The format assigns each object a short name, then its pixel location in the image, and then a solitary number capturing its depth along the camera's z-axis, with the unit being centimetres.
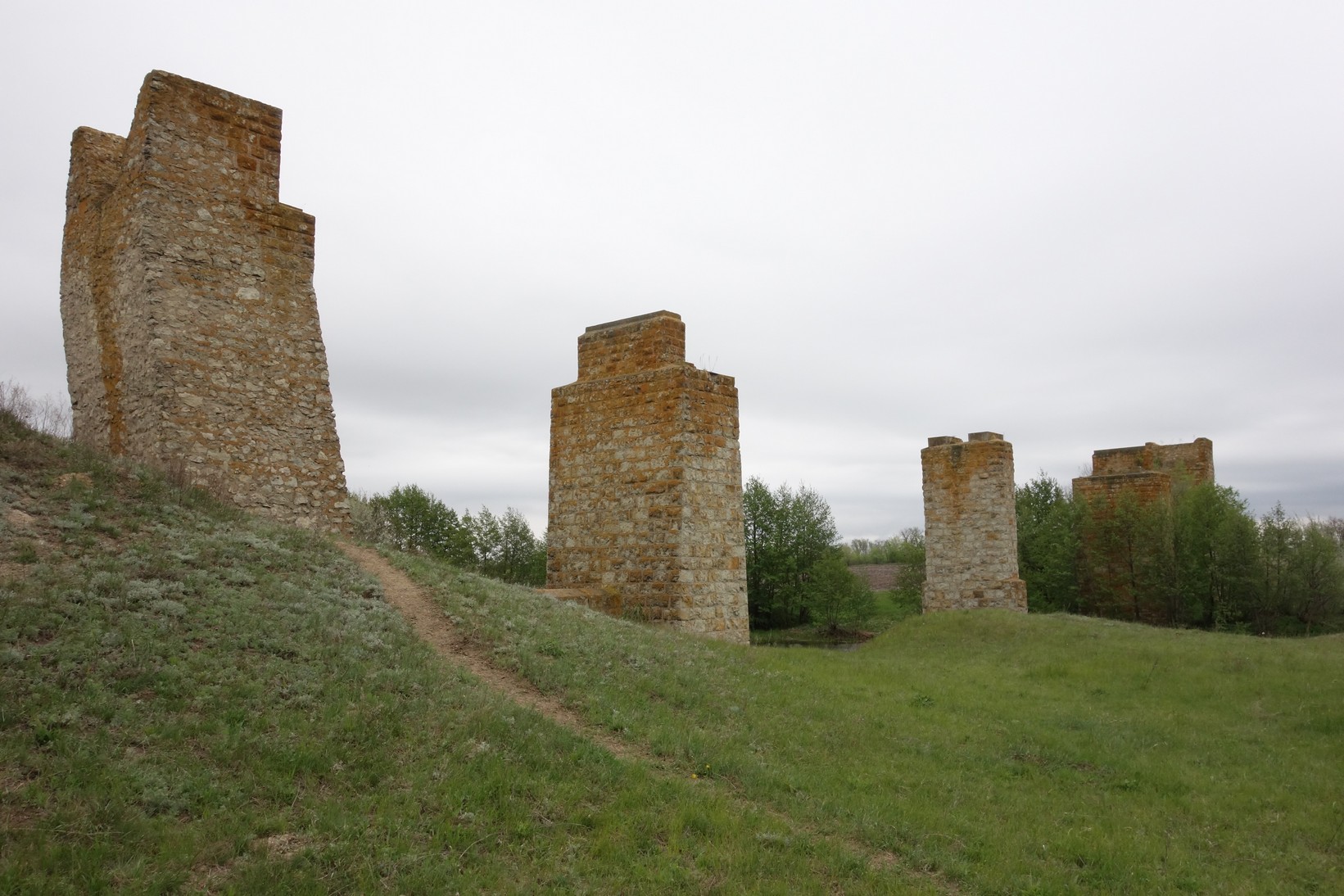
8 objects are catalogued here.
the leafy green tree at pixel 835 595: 3219
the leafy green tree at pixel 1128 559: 2392
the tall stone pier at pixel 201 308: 980
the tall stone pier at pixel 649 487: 1245
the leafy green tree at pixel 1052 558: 2552
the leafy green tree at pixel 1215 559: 2306
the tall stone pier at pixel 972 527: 2091
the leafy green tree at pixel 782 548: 3425
